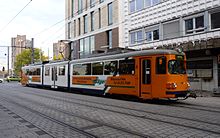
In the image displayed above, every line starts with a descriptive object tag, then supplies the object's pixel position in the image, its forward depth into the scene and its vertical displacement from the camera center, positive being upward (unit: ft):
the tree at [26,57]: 258.57 +16.45
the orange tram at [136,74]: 46.93 +0.12
